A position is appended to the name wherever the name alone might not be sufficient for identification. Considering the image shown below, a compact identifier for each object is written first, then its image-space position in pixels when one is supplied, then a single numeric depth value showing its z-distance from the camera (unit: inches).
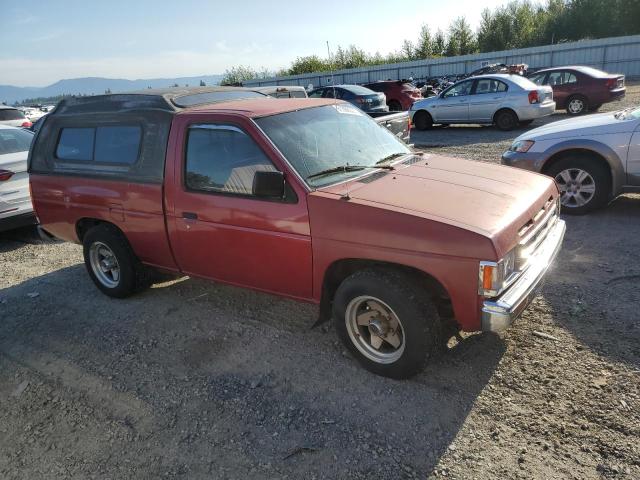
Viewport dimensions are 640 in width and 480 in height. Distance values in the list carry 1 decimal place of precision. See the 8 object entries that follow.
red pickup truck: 115.5
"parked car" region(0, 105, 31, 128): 551.7
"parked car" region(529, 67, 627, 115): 586.2
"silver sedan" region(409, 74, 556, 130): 522.9
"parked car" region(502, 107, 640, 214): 225.3
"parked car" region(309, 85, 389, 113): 661.3
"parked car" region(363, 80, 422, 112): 778.8
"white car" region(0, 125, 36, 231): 267.9
